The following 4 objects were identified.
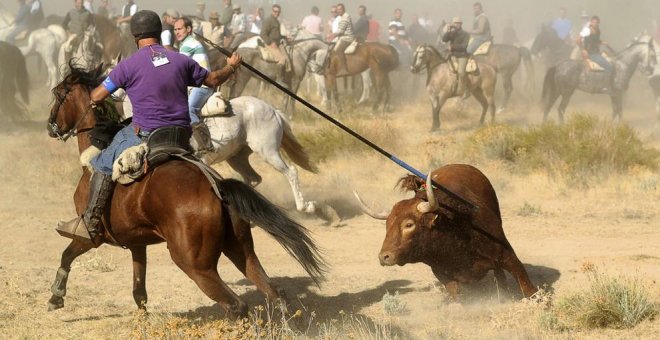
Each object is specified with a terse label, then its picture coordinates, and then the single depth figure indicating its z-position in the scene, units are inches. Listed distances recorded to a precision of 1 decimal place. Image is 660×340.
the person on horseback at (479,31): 1037.8
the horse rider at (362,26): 1101.1
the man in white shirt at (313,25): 1160.8
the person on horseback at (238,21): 1032.7
